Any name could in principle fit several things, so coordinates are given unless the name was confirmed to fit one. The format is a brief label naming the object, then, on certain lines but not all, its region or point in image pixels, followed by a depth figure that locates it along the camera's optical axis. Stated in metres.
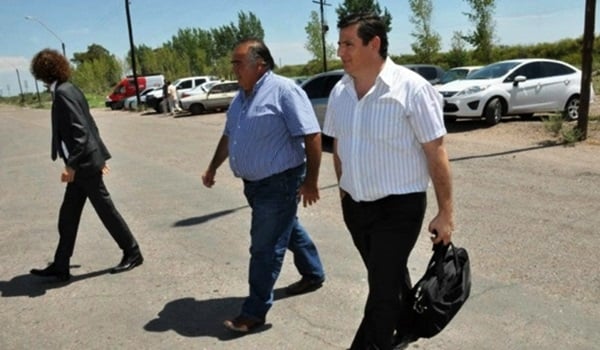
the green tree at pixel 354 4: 49.50
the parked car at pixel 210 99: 24.06
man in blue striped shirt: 3.36
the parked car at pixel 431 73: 16.20
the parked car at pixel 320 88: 11.87
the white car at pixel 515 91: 12.68
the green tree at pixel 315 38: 52.08
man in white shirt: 2.50
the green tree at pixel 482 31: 36.28
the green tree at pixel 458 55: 41.19
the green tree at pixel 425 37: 42.50
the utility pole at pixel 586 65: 9.65
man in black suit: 4.34
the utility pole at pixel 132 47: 32.28
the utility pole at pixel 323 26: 34.50
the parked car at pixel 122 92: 35.52
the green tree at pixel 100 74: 68.06
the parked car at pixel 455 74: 16.75
